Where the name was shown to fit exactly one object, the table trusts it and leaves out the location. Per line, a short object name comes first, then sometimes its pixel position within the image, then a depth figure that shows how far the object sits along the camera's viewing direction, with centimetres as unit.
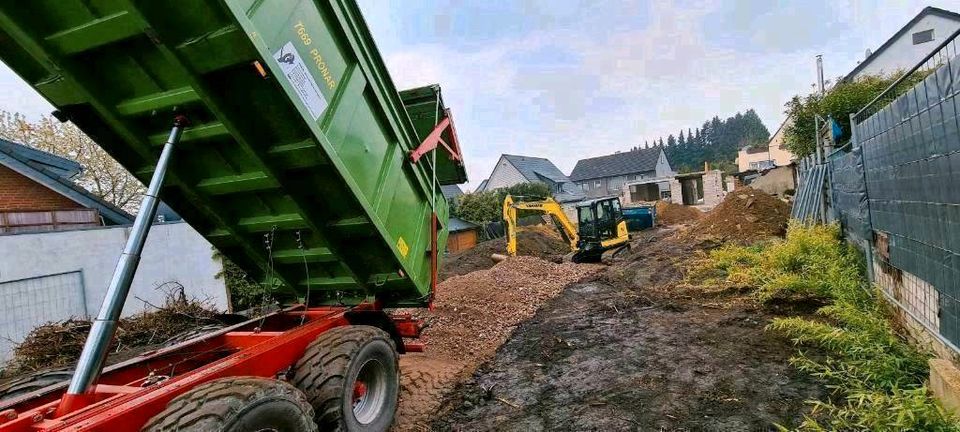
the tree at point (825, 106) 1664
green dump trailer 233
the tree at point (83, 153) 1884
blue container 2402
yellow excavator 1497
